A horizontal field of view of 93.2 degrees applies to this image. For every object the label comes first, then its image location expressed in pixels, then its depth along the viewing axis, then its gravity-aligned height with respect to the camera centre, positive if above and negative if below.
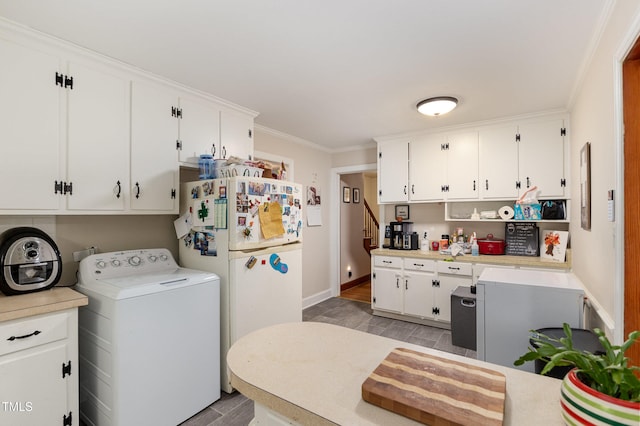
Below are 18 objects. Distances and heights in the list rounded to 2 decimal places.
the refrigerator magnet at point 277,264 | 2.59 -0.43
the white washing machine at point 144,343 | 1.79 -0.83
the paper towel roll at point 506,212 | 3.42 +0.02
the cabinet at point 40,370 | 1.54 -0.84
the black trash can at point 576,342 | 1.48 -0.67
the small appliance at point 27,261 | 1.81 -0.29
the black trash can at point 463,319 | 2.97 -1.06
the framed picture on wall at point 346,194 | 5.25 +0.35
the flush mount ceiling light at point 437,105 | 2.76 +1.01
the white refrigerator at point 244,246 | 2.33 -0.26
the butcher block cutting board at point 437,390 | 0.70 -0.46
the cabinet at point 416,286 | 3.48 -0.89
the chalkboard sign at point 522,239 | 3.41 -0.29
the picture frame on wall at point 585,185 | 2.15 +0.21
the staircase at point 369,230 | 6.22 -0.36
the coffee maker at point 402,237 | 4.05 -0.31
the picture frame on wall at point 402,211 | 4.32 +0.04
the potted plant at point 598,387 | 0.55 -0.34
